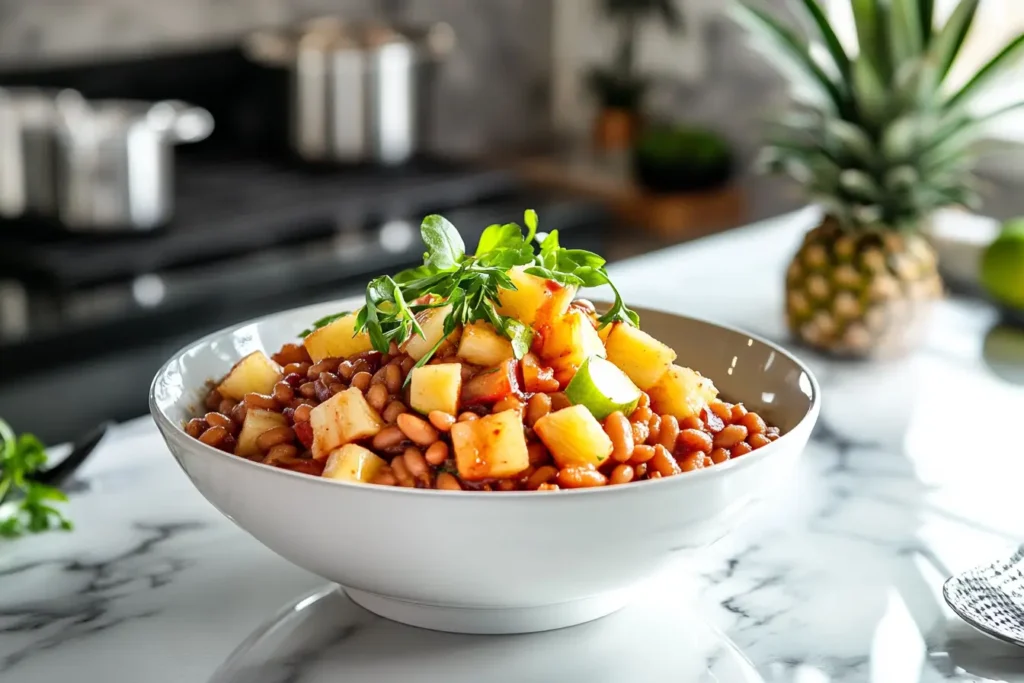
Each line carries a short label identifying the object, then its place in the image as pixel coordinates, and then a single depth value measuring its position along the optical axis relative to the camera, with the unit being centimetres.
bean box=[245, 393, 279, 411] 104
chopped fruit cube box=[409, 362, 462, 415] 95
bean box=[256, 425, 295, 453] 98
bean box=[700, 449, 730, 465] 102
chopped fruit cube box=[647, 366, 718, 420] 106
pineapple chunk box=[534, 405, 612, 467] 92
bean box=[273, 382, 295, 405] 105
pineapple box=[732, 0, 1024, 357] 176
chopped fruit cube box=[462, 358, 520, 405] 97
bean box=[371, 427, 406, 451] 94
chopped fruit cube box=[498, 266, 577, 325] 102
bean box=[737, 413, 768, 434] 107
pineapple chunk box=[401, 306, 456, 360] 101
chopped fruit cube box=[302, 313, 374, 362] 110
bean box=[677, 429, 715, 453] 101
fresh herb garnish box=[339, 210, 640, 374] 100
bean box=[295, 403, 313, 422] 99
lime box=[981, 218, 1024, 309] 187
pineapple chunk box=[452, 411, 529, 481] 91
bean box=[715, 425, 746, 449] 104
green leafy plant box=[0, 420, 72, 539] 117
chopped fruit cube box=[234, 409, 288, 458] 101
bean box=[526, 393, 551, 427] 96
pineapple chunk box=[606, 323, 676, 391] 106
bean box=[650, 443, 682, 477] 95
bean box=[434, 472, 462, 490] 90
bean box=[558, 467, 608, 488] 91
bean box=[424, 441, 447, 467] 91
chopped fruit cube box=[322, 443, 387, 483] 91
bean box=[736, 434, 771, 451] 104
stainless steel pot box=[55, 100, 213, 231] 281
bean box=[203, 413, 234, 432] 104
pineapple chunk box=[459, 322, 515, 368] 99
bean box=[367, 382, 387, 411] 97
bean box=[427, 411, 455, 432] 93
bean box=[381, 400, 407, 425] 96
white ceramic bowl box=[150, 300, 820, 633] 85
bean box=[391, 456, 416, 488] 91
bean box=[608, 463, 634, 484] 92
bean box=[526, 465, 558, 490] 92
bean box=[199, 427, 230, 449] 100
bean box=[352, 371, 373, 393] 100
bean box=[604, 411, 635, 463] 94
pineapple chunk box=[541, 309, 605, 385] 101
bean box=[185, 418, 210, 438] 105
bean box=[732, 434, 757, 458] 102
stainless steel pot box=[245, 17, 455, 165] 347
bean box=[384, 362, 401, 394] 99
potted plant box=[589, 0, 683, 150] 454
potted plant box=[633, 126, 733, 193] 411
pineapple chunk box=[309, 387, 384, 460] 95
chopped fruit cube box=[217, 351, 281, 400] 111
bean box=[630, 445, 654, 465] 95
